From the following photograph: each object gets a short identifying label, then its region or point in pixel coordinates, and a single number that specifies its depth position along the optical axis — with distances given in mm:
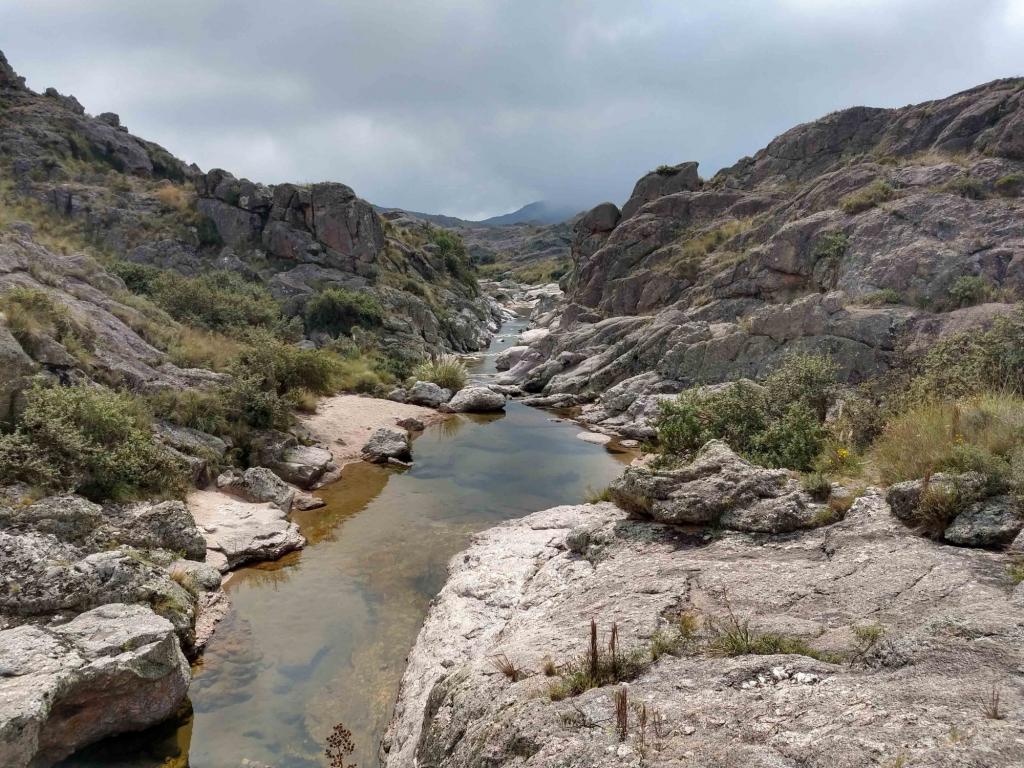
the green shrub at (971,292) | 19312
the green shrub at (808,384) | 13688
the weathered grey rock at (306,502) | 14195
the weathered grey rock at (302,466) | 15461
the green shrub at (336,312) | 34719
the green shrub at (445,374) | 28031
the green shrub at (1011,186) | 22859
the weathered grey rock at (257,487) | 13609
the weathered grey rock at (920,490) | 6281
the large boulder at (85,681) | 5539
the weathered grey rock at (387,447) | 18109
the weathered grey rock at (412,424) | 22000
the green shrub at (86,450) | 9766
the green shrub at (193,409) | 14617
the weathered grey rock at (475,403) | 25125
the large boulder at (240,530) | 11289
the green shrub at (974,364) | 10242
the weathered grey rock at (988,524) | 5789
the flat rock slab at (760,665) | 3629
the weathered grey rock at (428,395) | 25891
